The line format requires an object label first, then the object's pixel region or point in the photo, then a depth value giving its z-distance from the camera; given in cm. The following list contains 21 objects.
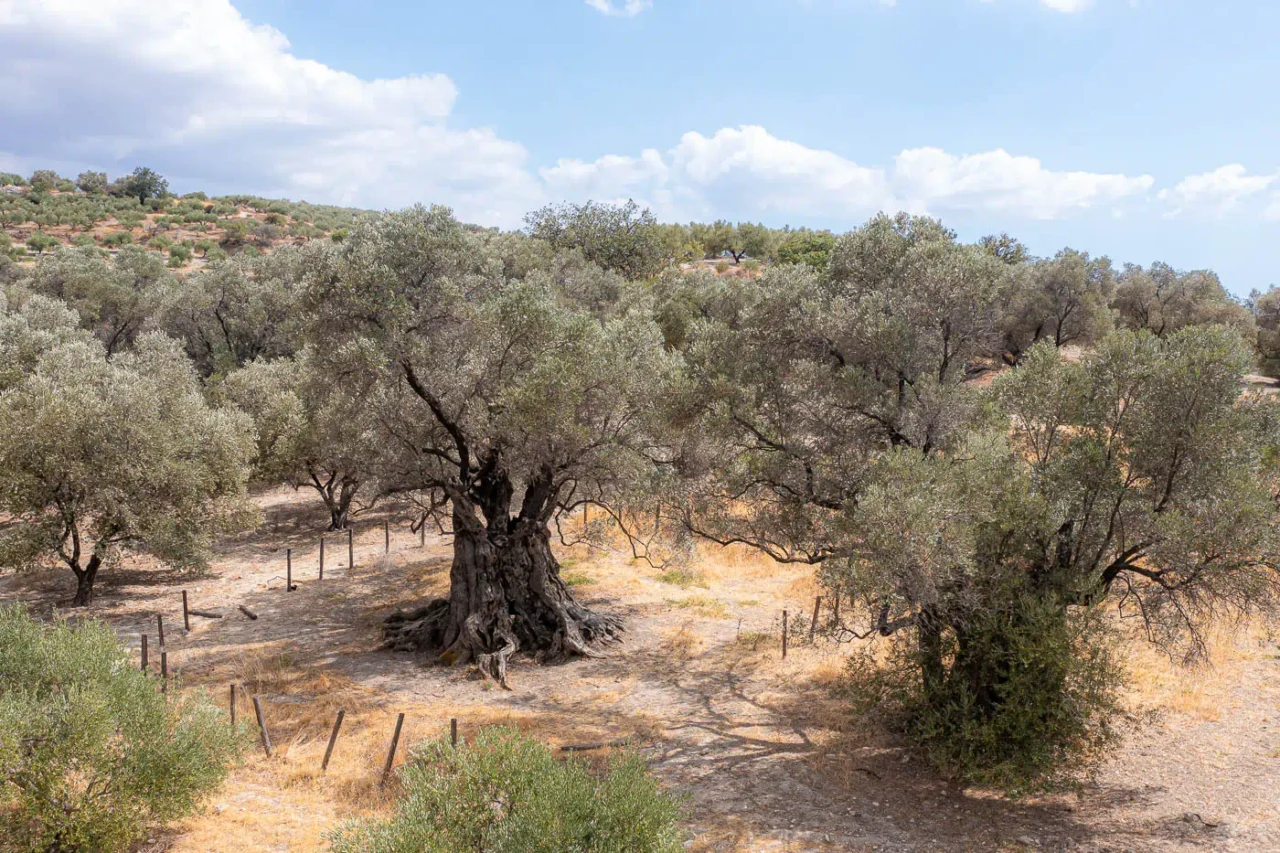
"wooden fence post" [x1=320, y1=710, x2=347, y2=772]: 1534
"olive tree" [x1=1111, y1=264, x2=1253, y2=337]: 4950
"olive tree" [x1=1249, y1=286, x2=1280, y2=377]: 5431
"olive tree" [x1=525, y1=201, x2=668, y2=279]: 6525
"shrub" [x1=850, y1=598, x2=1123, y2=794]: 1347
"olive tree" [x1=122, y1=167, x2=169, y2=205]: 10788
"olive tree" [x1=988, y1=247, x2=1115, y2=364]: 4778
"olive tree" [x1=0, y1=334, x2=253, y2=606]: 2423
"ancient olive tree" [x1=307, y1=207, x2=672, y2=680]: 1966
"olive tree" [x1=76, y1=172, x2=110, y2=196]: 10750
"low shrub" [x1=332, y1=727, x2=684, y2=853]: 895
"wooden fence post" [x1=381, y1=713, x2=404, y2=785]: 1503
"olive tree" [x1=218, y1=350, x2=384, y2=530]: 2117
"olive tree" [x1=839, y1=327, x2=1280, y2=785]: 1273
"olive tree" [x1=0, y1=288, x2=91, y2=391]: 3706
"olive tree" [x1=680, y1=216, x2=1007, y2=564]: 1631
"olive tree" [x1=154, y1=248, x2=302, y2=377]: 5047
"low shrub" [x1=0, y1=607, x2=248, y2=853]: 1175
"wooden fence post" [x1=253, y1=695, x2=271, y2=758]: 1620
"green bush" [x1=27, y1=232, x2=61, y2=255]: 7606
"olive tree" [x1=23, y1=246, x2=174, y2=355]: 5059
